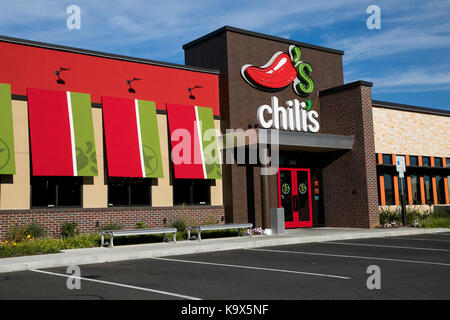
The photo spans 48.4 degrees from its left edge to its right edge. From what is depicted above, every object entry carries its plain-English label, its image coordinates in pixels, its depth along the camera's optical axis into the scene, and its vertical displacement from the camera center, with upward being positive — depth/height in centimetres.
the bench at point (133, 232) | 1515 -119
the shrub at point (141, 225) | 1862 -116
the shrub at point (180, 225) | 1895 -123
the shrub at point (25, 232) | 1597 -110
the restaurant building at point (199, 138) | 1706 +212
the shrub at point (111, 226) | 1786 -114
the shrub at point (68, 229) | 1709 -114
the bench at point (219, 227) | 1702 -127
